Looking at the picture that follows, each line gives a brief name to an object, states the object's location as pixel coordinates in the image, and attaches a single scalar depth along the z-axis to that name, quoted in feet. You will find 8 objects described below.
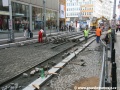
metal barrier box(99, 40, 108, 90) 12.56
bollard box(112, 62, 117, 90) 18.61
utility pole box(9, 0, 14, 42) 74.04
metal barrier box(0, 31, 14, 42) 74.76
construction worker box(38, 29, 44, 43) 76.50
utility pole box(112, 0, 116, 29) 77.41
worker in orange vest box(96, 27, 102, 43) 73.61
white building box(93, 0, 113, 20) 360.56
